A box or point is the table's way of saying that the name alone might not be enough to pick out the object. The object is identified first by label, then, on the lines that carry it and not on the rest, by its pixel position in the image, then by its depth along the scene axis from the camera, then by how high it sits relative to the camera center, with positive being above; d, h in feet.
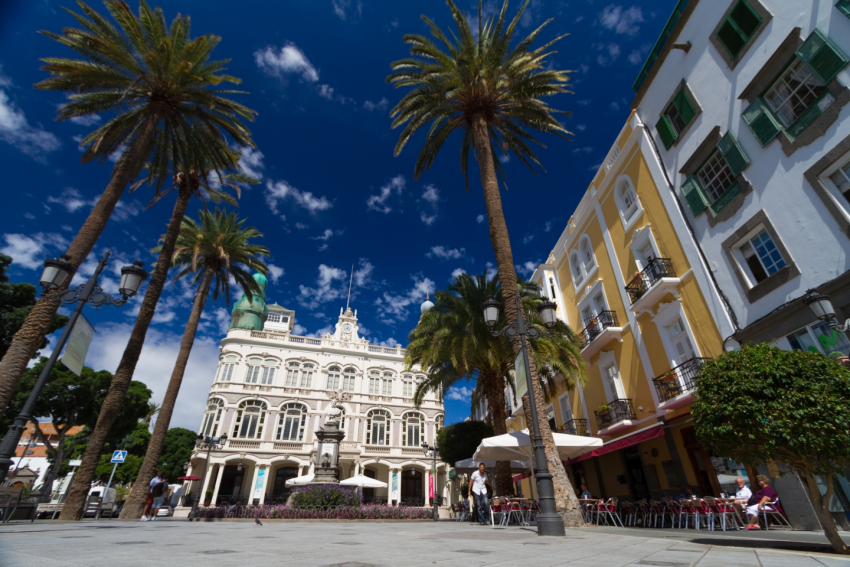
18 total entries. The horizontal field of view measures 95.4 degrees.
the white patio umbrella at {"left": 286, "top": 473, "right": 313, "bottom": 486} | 75.72 +4.45
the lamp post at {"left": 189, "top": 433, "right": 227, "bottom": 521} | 63.62 +14.01
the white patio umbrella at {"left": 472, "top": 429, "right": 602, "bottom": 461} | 38.13 +4.90
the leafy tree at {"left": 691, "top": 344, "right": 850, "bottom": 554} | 16.93 +3.43
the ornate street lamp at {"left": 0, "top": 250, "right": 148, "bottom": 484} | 20.12 +12.62
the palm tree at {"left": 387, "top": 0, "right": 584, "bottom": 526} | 46.19 +44.78
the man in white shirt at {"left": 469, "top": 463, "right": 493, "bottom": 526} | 40.45 +1.01
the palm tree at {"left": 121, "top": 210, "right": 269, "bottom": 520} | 68.23 +42.09
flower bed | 56.08 -0.85
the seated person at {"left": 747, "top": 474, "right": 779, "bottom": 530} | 27.84 -0.16
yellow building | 40.29 +18.30
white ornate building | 108.47 +25.25
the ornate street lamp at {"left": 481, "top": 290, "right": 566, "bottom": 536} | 24.35 +2.97
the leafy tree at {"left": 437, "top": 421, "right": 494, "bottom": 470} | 77.00 +11.30
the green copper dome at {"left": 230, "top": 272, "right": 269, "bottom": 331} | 134.00 +58.44
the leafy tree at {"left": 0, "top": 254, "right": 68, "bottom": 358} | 65.21 +31.70
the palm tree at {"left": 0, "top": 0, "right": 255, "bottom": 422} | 39.09 +41.79
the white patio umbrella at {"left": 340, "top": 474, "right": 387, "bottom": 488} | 75.37 +4.00
